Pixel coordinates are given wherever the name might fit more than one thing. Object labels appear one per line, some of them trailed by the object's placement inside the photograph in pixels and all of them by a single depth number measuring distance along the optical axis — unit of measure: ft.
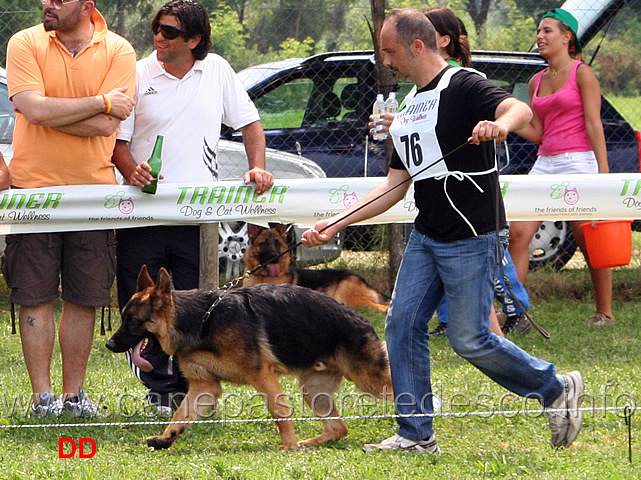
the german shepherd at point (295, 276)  48.52
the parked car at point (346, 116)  56.13
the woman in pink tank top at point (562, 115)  43.65
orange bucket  43.39
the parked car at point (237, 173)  52.90
